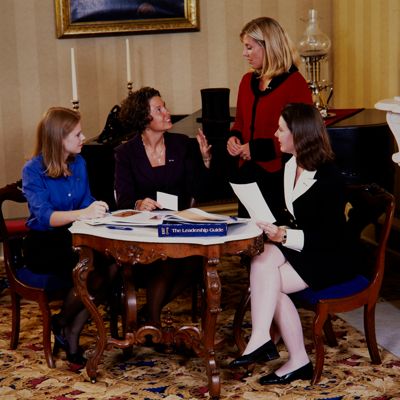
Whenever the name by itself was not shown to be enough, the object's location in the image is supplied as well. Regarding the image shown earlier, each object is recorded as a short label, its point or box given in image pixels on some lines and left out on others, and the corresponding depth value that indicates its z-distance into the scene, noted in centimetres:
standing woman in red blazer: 444
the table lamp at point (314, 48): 564
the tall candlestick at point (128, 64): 591
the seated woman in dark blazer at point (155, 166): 424
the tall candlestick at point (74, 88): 546
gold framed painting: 708
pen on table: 366
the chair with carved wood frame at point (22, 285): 412
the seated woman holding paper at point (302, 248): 377
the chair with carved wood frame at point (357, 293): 379
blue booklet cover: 350
